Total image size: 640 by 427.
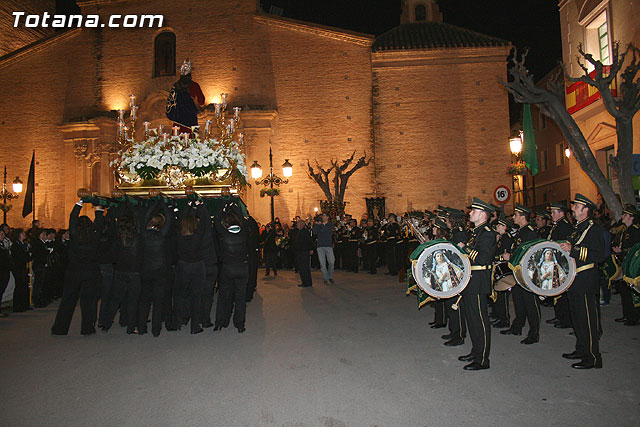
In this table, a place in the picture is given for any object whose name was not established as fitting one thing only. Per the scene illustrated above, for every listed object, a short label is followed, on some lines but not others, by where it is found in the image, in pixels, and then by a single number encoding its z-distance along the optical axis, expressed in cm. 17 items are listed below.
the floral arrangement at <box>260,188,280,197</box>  2033
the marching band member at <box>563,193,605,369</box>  588
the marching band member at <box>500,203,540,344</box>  723
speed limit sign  1573
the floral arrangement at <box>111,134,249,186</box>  888
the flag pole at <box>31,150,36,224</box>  2566
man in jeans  1464
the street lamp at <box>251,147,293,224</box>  2041
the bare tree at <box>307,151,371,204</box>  2375
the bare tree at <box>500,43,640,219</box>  1209
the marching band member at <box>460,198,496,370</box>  595
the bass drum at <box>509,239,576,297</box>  598
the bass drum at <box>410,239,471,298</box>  577
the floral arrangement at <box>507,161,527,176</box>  1805
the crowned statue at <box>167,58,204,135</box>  1076
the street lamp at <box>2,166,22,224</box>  2282
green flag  1543
